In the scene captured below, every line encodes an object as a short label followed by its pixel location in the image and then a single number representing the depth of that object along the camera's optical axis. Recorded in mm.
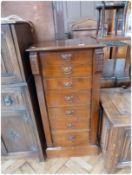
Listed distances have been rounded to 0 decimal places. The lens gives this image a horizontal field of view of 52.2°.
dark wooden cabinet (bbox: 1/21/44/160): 803
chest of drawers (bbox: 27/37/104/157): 857
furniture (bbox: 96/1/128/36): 1018
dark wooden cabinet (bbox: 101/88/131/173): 943
